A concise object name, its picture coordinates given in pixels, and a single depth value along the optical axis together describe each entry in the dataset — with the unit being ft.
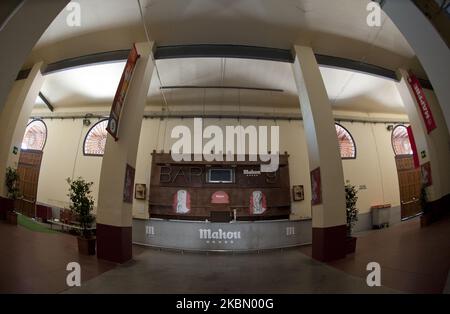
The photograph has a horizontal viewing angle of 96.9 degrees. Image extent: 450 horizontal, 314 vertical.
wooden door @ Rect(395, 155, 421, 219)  24.93
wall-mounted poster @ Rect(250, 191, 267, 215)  25.98
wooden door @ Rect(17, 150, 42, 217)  24.27
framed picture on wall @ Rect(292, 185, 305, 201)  26.73
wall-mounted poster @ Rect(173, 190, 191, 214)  25.91
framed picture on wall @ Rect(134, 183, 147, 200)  26.13
